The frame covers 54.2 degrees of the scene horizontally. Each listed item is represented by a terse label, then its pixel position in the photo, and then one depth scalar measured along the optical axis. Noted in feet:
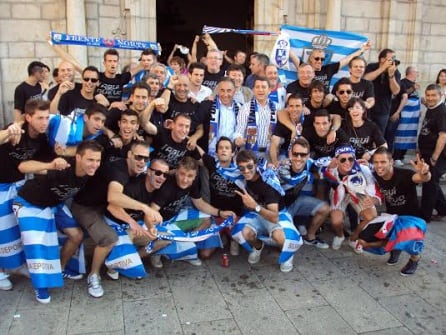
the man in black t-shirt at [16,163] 11.69
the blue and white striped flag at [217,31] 21.17
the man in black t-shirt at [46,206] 11.57
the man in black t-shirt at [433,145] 17.79
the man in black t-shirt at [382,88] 20.45
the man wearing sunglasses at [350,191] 14.66
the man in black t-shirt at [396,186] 13.68
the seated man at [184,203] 13.19
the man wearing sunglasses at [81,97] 15.15
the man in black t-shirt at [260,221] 13.69
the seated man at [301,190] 14.48
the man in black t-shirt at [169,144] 14.43
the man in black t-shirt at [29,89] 18.52
